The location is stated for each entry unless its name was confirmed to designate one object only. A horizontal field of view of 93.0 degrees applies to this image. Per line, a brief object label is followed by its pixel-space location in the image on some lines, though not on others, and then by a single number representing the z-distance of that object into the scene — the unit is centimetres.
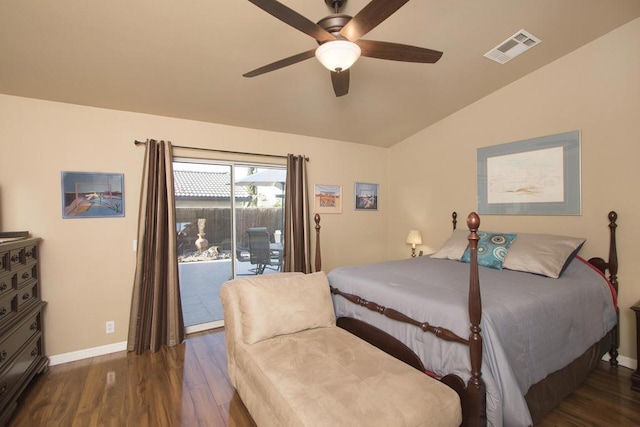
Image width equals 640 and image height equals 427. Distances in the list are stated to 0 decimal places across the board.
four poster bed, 151
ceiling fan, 140
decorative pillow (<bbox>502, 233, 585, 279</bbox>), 248
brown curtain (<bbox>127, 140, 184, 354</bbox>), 294
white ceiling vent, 256
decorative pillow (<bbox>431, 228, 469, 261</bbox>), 323
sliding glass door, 344
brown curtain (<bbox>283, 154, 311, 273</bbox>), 382
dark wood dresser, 193
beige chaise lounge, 131
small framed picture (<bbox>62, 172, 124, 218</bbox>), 277
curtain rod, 302
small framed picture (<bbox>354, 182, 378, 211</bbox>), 456
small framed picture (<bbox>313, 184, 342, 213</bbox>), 417
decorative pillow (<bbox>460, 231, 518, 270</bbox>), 279
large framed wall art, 288
